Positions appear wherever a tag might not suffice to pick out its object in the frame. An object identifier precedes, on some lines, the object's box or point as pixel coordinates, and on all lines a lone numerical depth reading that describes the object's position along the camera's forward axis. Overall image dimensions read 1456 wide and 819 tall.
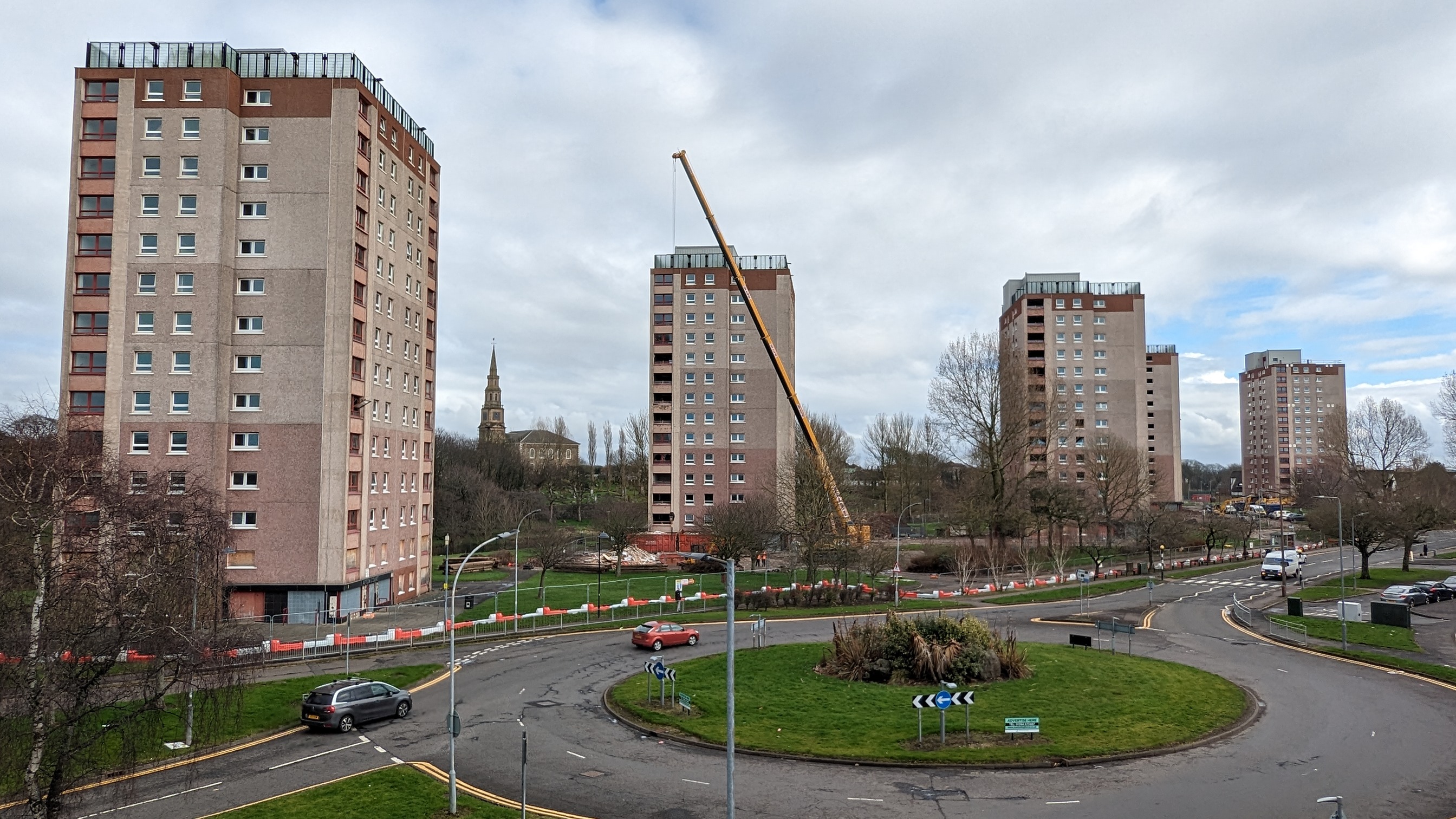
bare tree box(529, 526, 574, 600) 54.06
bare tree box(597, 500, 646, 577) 64.75
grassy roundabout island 22.11
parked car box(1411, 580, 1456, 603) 51.44
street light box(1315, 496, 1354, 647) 35.47
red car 38.50
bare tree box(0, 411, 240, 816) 14.34
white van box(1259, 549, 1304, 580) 63.25
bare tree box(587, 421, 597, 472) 153.25
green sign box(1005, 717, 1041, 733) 22.19
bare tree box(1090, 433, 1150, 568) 70.81
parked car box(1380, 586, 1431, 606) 49.53
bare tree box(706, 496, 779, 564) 60.19
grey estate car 24.89
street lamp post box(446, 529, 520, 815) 18.86
